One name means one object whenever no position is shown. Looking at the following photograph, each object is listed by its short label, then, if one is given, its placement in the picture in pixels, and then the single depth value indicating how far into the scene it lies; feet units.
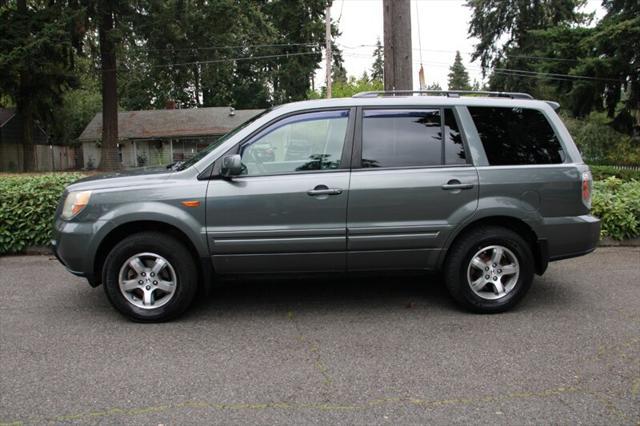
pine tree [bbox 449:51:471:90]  300.20
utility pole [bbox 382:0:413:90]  29.17
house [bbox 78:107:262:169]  131.95
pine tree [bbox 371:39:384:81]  269.34
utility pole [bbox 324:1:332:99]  87.51
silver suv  14.61
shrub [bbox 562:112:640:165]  85.46
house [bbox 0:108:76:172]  108.99
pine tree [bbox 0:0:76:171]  72.43
